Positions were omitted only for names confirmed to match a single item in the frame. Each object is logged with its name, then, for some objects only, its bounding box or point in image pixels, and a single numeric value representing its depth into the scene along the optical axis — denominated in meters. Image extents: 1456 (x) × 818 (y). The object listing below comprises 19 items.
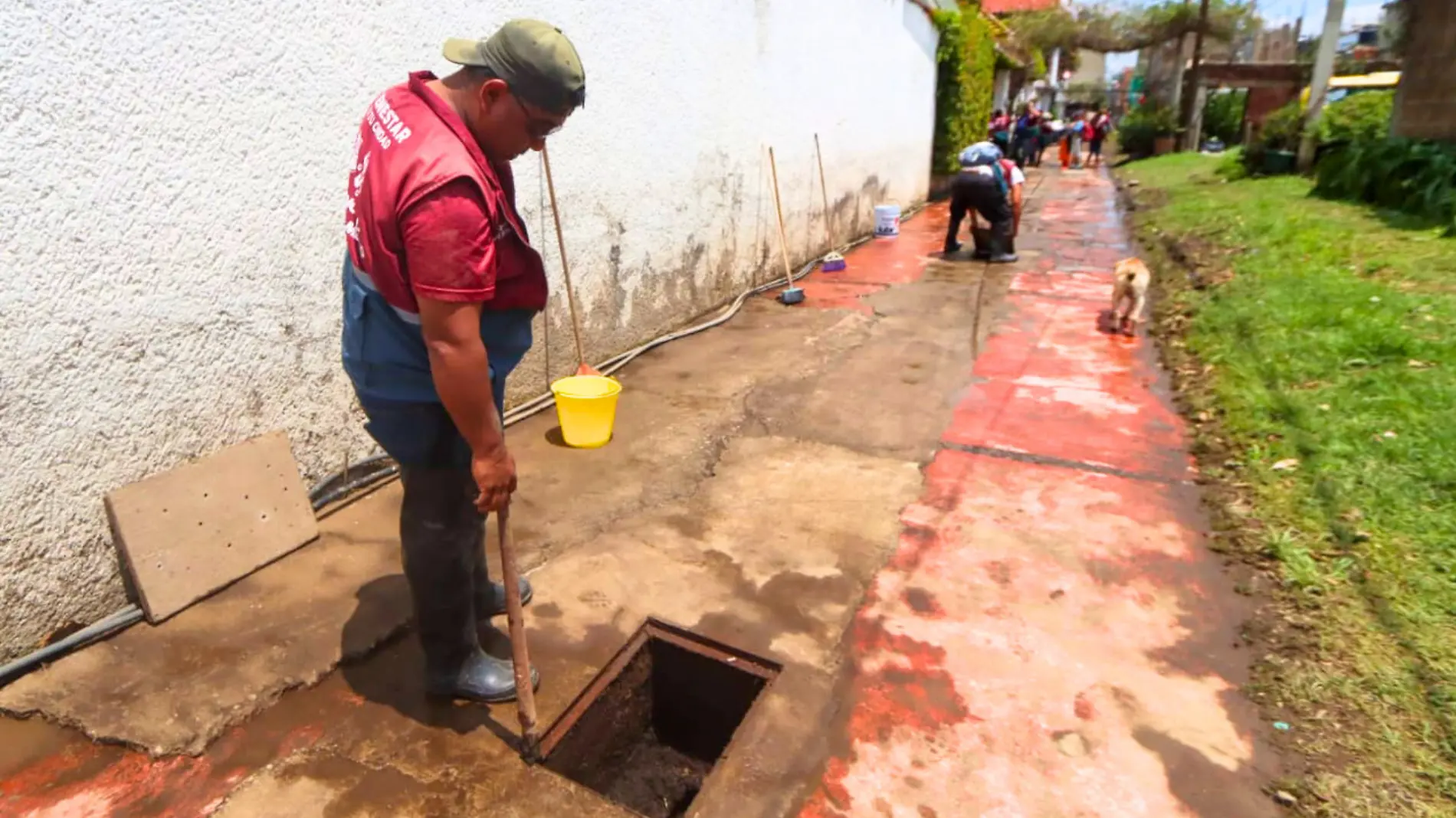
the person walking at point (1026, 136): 19.80
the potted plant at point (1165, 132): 22.44
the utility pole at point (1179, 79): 23.65
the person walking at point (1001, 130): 15.81
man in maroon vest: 1.65
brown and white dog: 5.97
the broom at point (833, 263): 8.49
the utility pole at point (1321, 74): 12.92
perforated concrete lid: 2.65
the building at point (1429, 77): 9.64
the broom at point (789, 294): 7.05
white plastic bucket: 10.81
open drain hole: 2.43
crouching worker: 8.49
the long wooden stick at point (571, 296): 4.31
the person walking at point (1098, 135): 22.52
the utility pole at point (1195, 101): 20.69
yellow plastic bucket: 3.89
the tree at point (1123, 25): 21.73
